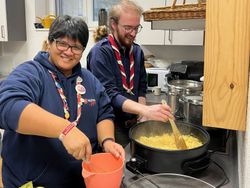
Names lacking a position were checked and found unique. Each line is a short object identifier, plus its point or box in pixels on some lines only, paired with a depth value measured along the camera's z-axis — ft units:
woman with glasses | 3.20
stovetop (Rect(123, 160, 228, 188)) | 3.13
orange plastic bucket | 2.50
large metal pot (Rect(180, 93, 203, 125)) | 4.06
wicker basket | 3.73
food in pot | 3.66
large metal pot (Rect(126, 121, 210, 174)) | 3.07
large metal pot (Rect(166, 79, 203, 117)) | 5.05
